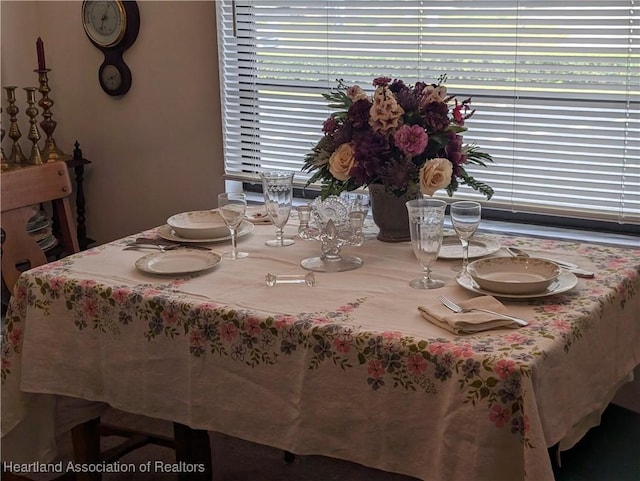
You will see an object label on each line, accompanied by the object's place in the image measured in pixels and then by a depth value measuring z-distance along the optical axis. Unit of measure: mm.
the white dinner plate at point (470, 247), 2027
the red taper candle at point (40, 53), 3225
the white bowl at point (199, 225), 2211
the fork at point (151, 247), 2158
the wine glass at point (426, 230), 1772
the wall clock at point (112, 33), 3256
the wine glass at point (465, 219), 1866
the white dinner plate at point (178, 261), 1985
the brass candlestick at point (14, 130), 3258
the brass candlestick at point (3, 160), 3231
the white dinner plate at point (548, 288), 1717
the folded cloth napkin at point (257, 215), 2408
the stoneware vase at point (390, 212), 2146
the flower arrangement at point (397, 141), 2039
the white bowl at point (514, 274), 1719
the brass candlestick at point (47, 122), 3309
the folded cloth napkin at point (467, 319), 1567
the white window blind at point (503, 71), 2436
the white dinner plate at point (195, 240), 2199
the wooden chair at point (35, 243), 2314
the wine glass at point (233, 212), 2074
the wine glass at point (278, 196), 2146
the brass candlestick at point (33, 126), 3299
